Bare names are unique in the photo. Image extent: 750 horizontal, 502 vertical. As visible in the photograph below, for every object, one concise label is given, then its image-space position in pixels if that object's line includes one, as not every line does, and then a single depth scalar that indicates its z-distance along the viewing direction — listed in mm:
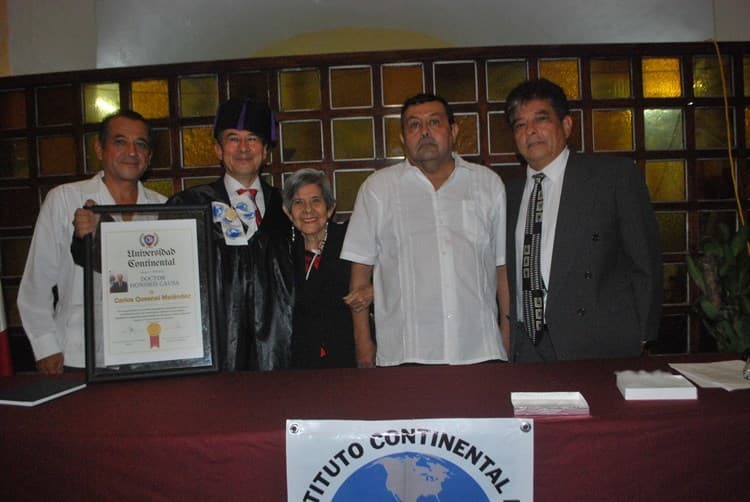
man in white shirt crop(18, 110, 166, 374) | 2391
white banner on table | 1263
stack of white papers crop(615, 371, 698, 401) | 1354
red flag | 2891
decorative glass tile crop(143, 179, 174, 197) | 3839
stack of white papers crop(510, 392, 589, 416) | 1282
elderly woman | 2281
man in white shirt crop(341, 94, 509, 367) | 2164
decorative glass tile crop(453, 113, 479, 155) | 3738
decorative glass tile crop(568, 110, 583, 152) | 3713
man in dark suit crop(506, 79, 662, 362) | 2061
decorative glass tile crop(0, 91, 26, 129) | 3910
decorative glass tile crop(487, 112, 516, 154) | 3740
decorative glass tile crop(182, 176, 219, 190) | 3824
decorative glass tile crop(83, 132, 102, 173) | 3844
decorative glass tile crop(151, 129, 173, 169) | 3815
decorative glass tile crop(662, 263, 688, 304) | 3814
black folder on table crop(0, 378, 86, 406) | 1453
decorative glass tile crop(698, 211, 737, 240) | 3768
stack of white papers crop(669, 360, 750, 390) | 1427
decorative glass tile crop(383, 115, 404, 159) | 3752
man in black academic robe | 2227
